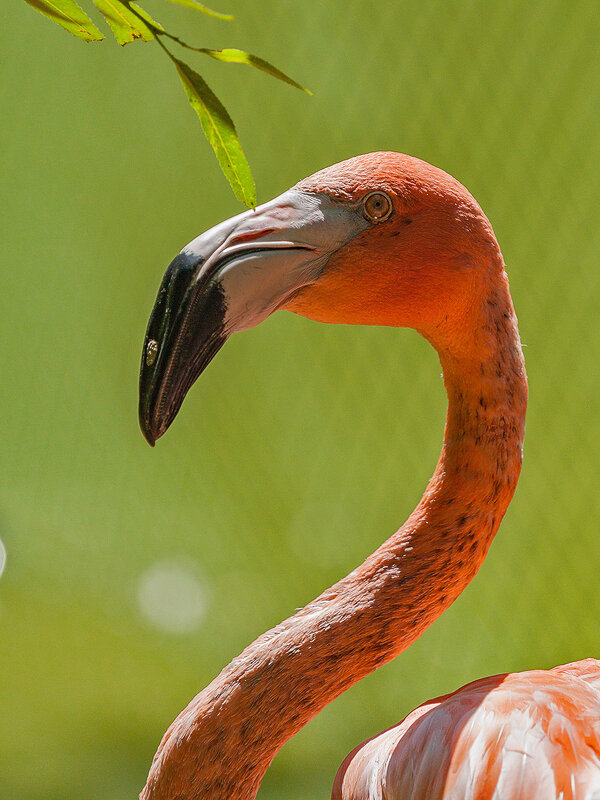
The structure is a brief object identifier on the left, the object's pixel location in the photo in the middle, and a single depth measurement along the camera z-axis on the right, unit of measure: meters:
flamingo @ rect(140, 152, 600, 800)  5.39
